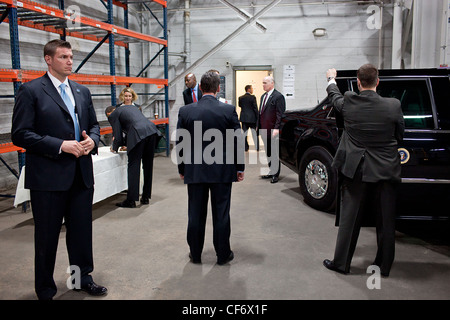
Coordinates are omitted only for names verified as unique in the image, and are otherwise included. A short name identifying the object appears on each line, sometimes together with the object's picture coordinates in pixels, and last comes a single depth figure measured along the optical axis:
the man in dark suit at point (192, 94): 6.32
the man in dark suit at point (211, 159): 3.31
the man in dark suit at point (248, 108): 9.26
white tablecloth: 4.42
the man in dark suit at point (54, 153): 2.61
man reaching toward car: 3.04
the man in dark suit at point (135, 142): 5.14
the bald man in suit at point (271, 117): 6.53
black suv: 3.52
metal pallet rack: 5.00
